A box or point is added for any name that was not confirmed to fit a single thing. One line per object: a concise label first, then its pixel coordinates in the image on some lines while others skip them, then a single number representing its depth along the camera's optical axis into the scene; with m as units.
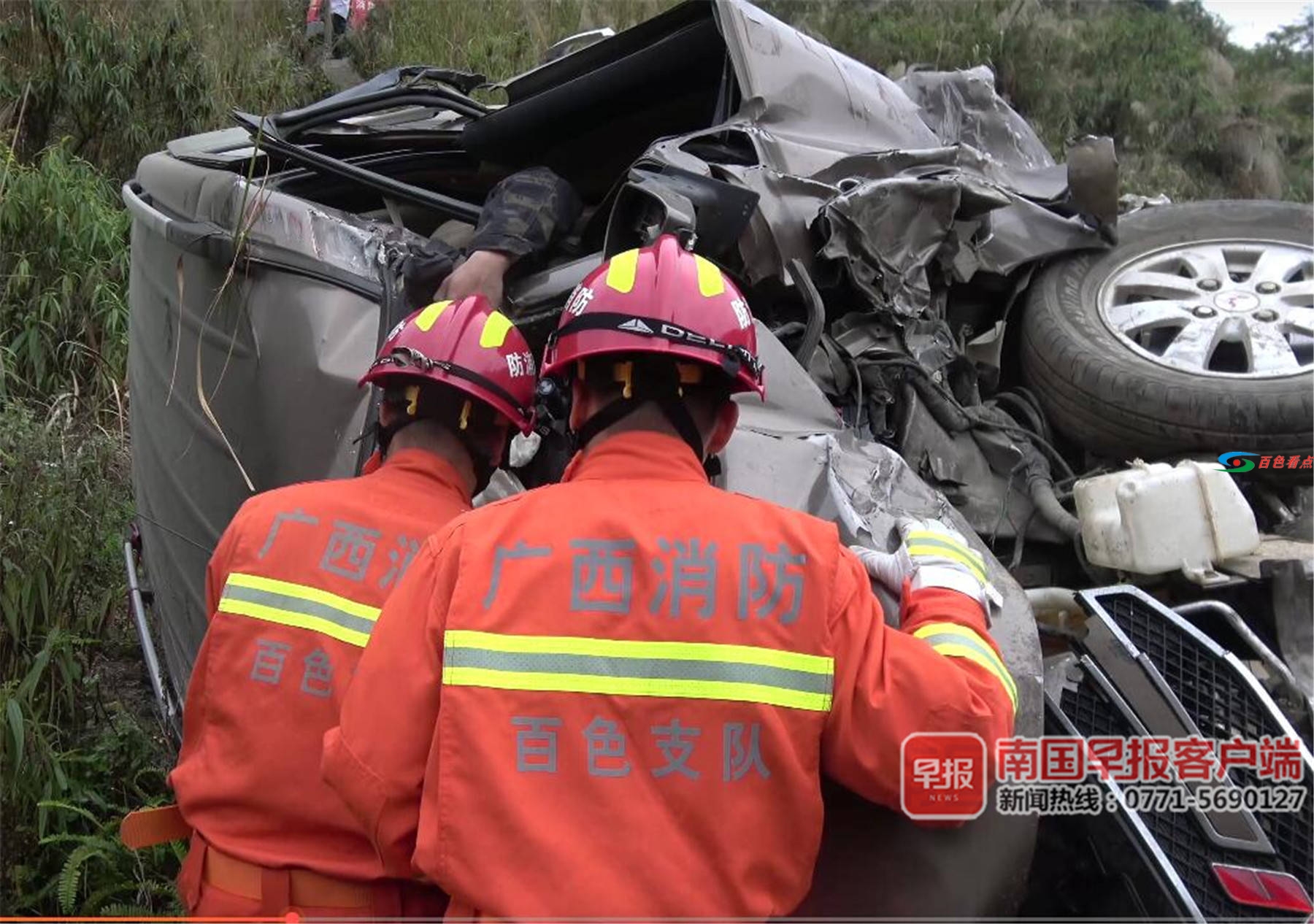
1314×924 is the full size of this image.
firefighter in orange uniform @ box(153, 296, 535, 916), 1.99
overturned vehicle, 2.00
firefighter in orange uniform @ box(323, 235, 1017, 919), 1.54
